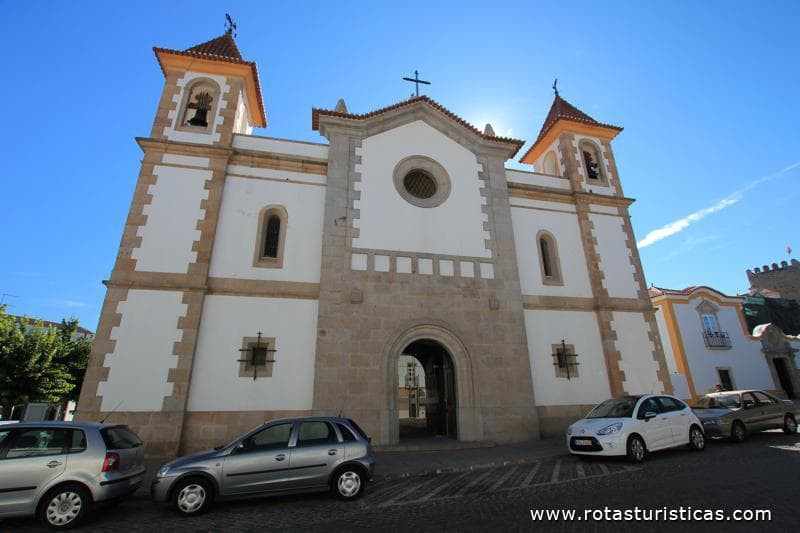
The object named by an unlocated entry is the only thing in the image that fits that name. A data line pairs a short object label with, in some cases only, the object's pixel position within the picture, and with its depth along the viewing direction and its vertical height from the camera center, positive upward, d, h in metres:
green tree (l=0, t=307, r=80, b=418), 18.05 +1.65
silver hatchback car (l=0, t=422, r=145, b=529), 4.88 -0.88
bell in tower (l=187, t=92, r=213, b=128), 12.95 +9.68
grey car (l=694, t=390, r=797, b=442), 10.05 -0.48
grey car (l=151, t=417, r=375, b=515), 5.46 -0.97
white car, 8.02 -0.68
